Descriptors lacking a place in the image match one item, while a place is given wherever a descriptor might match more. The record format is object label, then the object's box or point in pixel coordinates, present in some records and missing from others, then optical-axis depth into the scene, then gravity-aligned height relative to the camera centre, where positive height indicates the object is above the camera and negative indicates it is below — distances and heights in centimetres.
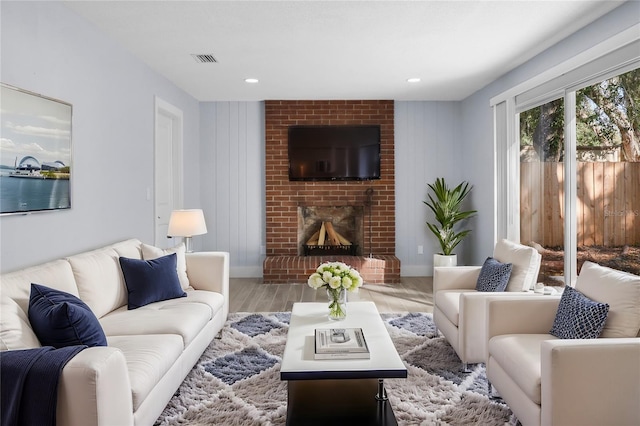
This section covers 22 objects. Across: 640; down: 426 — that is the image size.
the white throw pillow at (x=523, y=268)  335 -41
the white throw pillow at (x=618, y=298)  224 -44
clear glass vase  307 -61
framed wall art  251 +38
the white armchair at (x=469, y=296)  308 -64
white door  508 +57
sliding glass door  325 +29
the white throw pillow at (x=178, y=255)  371 -34
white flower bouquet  301 -45
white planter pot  599 -62
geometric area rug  253 -110
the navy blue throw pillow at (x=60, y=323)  209 -50
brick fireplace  653 +30
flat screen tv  653 +88
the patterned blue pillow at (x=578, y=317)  232 -55
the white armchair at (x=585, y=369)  198 -72
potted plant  604 -6
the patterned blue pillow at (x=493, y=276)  341 -48
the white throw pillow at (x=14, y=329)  195 -50
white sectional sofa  172 -65
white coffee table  220 -95
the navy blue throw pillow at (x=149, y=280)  325 -48
